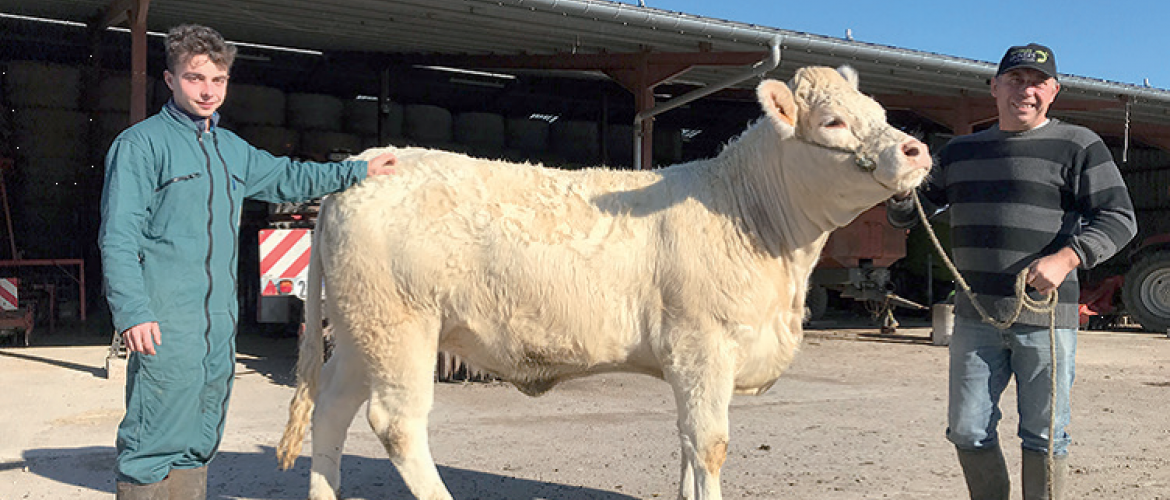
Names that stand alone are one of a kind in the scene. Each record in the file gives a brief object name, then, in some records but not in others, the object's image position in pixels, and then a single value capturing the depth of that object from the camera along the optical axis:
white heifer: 3.79
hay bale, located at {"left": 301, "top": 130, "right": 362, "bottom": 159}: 19.94
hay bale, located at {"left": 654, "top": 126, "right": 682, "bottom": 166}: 23.59
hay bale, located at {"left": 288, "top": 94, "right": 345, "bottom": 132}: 19.98
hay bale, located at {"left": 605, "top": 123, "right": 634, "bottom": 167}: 23.75
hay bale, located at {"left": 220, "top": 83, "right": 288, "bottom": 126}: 18.89
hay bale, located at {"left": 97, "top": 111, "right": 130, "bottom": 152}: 17.52
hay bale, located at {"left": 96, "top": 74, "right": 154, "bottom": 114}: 17.87
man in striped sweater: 3.52
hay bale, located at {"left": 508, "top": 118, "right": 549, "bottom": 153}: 23.06
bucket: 12.98
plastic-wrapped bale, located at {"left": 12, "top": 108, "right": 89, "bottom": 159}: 17.78
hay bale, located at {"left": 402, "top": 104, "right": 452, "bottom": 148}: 20.95
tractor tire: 14.26
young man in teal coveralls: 2.80
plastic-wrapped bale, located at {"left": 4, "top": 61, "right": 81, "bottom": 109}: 17.41
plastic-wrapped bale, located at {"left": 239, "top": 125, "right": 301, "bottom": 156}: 19.16
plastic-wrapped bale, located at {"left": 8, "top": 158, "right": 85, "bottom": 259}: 17.92
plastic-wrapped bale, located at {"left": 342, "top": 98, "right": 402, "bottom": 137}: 20.56
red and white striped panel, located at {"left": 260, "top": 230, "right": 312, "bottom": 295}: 8.62
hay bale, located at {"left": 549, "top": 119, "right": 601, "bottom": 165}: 23.30
